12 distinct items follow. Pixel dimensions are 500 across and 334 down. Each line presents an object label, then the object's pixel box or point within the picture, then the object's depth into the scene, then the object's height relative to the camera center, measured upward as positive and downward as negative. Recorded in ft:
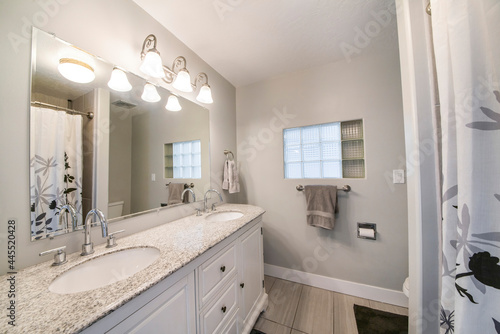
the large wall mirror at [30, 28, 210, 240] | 2.49 +0.61
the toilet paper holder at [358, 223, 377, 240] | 5.18 -1.96
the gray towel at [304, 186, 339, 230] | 5.48 -1.21
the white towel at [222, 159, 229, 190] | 6.31 -0.19
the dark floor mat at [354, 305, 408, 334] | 4.24 -4.17
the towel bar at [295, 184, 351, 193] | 5.47 -0.63
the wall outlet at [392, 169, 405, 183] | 5.01 -0.26
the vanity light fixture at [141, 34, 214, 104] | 3.83 +2.71
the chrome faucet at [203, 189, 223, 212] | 5.44 -0.94
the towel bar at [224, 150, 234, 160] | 6.61 +0.83
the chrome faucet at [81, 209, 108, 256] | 2.58 -0.90
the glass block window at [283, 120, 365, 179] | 5.67 +0.69
